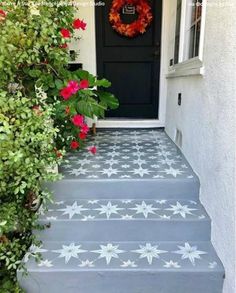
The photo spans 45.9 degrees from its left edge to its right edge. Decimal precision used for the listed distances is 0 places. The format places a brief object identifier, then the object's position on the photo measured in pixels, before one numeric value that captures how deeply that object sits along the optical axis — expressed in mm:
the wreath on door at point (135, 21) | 3406
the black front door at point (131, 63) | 3496
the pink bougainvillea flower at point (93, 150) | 2675
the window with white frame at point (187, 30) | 2271
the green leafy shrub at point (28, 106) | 1489
